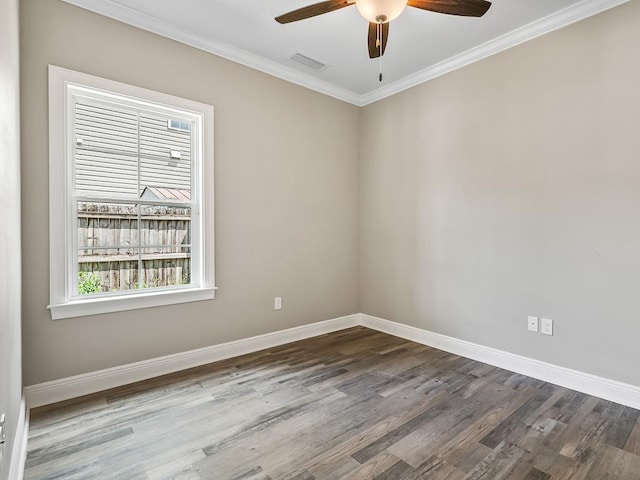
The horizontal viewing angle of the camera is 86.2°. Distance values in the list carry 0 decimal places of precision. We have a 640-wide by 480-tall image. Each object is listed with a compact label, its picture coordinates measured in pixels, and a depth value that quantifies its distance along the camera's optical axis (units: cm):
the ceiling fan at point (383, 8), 180
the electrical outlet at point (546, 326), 269
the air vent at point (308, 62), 325
